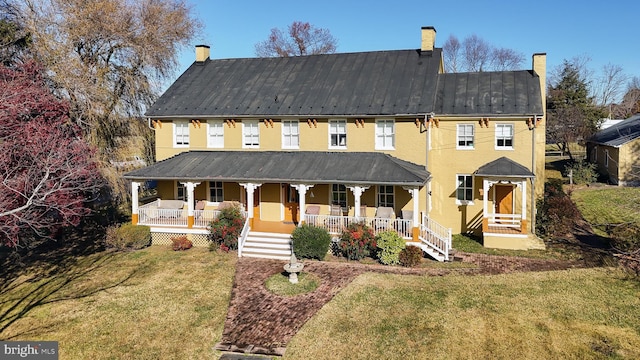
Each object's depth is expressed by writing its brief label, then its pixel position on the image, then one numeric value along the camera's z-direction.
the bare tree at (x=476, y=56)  86.56
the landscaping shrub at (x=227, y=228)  20.22
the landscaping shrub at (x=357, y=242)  18.48
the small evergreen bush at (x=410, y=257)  17.86
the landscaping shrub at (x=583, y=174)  34.16
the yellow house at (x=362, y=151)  20.39
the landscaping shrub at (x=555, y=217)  21.77
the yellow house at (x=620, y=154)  32.03
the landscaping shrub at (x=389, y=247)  18.12
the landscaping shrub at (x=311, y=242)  18.61
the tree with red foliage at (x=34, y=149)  16.14
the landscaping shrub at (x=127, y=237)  20.55
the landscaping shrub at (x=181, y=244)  20.62
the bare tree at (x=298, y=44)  57.50
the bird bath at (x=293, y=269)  16.07
